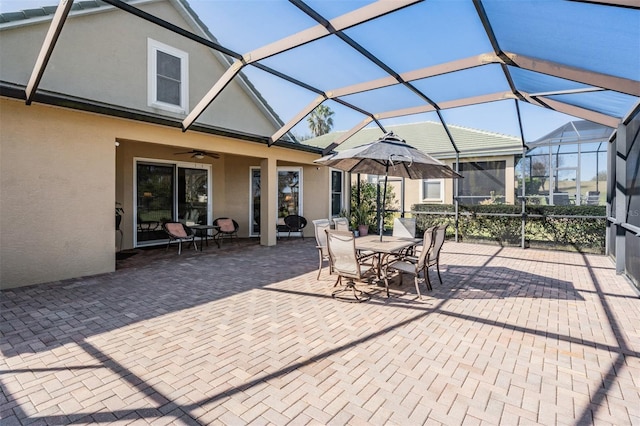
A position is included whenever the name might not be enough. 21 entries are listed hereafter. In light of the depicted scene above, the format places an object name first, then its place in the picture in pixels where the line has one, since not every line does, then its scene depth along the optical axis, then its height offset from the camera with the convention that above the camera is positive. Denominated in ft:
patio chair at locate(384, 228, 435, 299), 18.08 -3.63
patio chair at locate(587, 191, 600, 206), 46.44 +0.91
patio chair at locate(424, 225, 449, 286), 18.93 -2.61
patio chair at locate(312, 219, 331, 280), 21.48 -2.40
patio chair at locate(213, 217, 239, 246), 35.47 -2.87
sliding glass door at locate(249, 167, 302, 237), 42.11 +0.80
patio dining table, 18.83 -2.62
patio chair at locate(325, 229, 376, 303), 17.01 -3.17
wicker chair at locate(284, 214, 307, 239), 40.55 -2.57
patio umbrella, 18.92 +2.80
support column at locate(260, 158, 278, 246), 34.53 +0.11
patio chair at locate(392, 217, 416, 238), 25.99 -2.07
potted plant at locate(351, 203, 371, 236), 44.18 -2.32
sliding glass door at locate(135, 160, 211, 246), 33.24 +0.37
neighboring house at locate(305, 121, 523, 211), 42.88 +4.94
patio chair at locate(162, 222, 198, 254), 29.91 -2.92
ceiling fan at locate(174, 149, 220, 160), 31.59 +4.86
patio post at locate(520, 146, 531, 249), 34.09 -1.69
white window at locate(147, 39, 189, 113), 29.17 +11.39
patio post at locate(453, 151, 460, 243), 38.72 -0.19
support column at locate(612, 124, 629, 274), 22.39 +0.65
